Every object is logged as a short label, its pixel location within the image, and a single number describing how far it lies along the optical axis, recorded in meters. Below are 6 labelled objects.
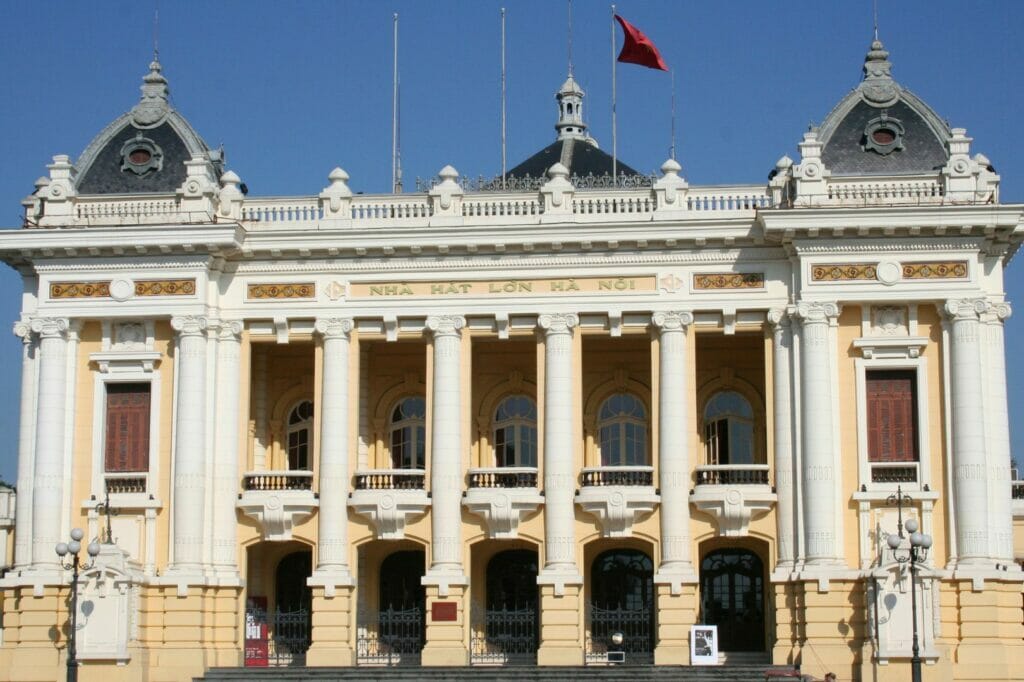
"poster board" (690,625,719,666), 45.25
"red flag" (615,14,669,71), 51.25
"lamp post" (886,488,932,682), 40.16
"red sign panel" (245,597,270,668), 47.91
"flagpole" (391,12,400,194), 53.69
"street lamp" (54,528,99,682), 42.34
